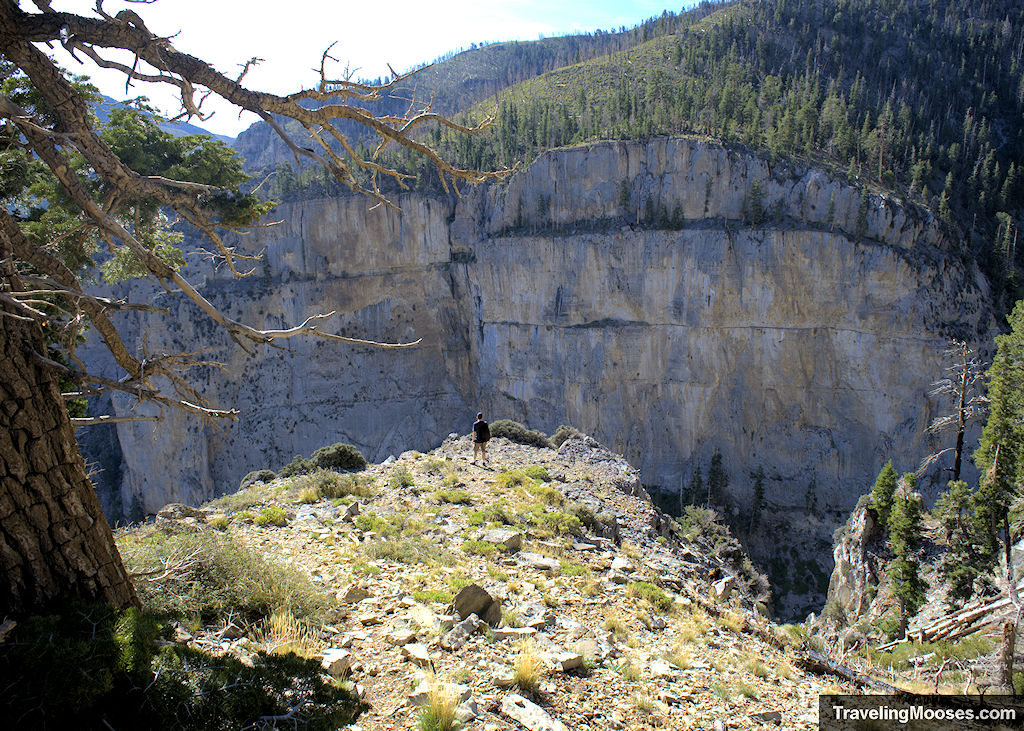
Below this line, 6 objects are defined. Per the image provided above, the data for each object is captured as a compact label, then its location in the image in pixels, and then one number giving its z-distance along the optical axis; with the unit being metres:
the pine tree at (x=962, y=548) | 16.28
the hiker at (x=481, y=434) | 14.55
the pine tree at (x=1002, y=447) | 17.20
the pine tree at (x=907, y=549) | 16.78
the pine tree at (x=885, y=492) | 20.95
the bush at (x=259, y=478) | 14.52
